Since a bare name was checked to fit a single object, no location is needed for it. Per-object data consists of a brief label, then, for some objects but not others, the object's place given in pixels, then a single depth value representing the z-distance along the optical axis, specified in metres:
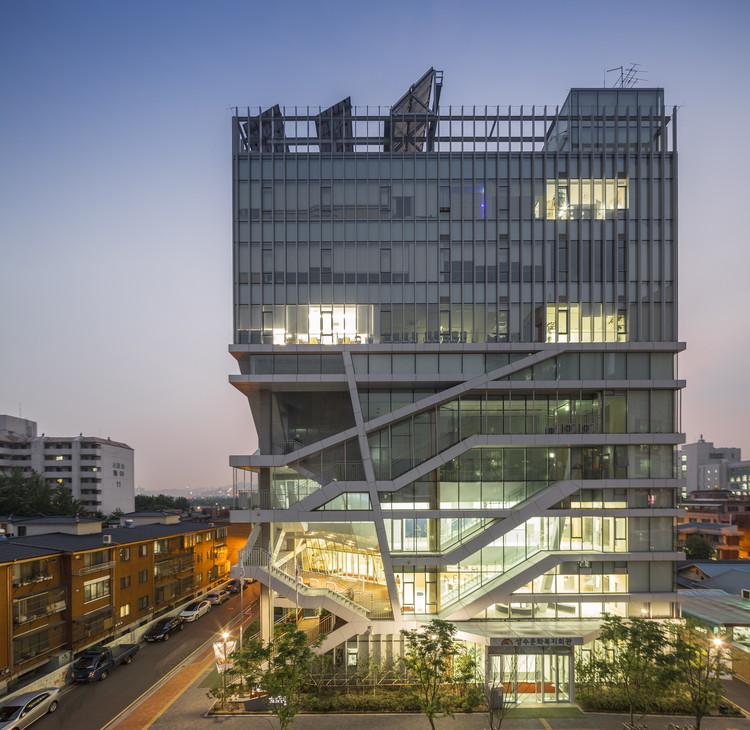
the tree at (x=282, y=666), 23.94
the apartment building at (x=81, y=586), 31.55
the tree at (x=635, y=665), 26.12
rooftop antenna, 40.69
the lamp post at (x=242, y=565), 32.60
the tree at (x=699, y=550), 70.31
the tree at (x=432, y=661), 25.03
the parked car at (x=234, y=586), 57.97
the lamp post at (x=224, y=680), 29.05
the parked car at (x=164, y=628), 41.84
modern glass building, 34.22
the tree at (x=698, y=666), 25.17
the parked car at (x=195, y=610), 47.09
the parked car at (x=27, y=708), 26.27
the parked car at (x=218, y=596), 53.19
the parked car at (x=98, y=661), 33.00
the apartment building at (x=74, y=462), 112.62
